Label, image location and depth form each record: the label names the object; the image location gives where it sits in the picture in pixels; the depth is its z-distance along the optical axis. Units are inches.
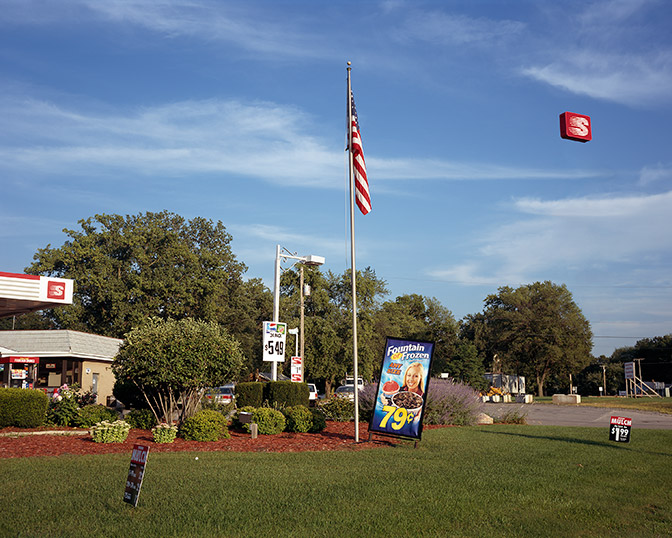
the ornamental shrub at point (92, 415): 673.6
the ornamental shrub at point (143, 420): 690.2
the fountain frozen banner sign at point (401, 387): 591.8
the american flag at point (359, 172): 618.2
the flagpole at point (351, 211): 622.4
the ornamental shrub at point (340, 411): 841.5
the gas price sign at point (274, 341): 899.7
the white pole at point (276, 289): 937.9
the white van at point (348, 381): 2085.6
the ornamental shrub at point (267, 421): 665.0
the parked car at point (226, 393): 1358.3
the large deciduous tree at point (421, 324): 2672.2
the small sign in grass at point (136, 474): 275.9
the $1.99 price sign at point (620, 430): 661.3
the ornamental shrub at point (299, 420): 681.0
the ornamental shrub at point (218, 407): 764.0
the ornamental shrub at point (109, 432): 555.0
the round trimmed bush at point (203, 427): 585.6
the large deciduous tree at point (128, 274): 2026.3
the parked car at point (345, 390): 1584.8
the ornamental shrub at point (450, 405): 821.9
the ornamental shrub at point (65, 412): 712.4
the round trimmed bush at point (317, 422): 691.4
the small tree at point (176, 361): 631.8
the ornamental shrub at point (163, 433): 566.3
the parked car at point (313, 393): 1408.7
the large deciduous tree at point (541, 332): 2790.4
